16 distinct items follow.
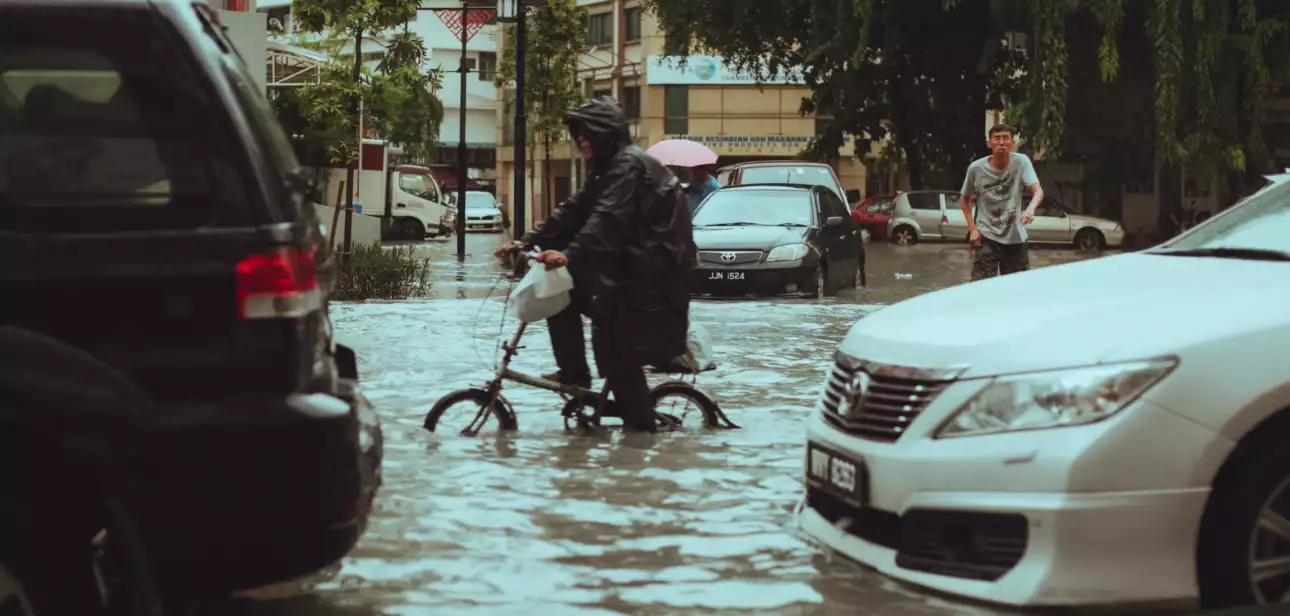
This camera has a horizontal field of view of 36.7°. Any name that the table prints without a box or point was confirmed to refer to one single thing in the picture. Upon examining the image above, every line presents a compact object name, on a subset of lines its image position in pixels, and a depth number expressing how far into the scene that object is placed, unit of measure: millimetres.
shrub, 20297
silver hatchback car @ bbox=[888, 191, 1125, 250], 48125
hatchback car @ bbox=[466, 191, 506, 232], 63938
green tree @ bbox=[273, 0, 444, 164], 23094
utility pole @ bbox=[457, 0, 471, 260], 36375
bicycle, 9484
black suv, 4156
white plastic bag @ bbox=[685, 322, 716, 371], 9539
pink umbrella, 27812
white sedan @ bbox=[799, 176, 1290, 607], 5113
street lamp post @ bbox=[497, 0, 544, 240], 30203
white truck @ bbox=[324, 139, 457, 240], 45375
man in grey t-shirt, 13758
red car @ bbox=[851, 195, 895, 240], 52250
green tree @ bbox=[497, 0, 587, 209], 45469
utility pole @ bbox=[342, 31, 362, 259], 23344
